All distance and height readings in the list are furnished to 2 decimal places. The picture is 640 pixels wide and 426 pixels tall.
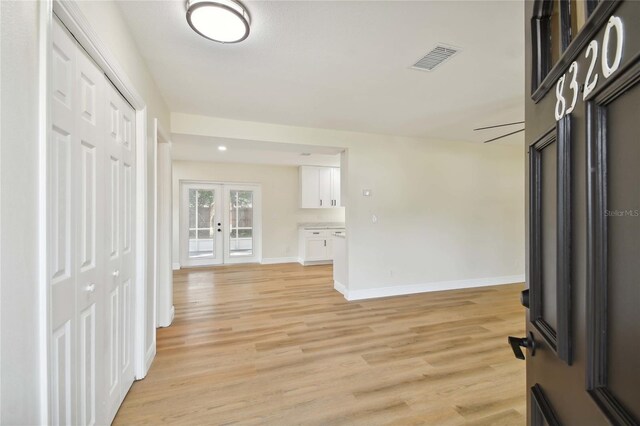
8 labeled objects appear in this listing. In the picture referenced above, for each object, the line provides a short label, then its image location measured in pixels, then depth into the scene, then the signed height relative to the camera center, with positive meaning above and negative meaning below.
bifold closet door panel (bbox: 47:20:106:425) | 1.12 -0.09
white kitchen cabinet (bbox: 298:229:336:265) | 6.78 -0.81
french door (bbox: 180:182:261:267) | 6.47 -0.23
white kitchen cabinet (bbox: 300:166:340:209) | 6.92 +0.67
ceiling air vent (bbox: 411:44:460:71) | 2.01 +1.18
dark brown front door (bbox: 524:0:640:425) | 0.42 +0.00
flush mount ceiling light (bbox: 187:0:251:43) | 1.51 +1.11
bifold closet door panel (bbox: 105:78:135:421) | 1.66 -0.20
